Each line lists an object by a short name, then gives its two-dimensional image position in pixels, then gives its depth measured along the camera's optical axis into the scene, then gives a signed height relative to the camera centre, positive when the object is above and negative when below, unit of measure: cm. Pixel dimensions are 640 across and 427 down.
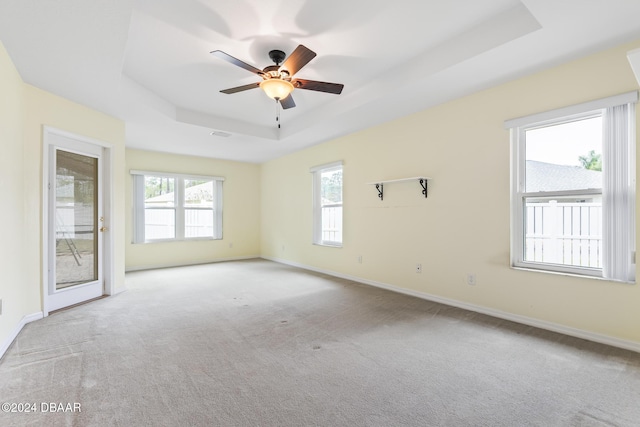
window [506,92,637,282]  243 +21
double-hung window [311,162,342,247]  540 +15
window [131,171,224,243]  593 +12
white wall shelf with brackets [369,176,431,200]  378 +42
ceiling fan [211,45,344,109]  264 +123
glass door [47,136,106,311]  337 -14
